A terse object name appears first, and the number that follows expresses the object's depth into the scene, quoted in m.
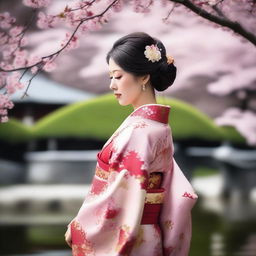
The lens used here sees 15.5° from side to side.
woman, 2.89
